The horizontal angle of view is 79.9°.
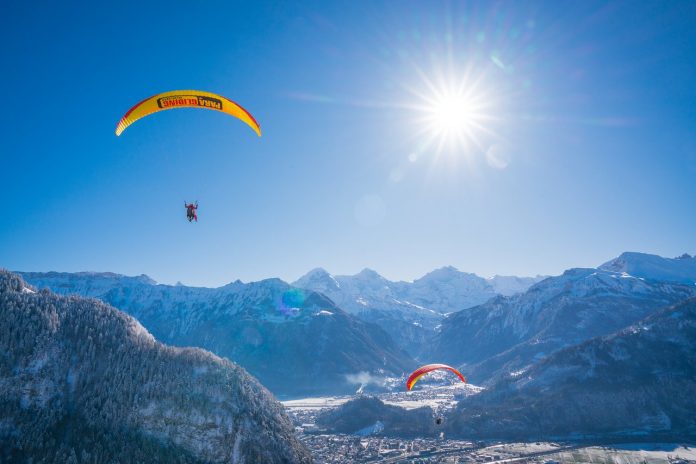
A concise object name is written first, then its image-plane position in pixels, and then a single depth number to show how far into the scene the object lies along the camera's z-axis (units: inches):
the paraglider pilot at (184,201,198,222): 2901.1
